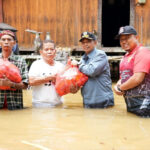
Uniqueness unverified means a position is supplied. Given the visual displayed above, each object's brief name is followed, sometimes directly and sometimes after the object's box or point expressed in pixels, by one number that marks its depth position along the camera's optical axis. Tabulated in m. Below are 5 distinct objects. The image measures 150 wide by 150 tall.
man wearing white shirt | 4.07
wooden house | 9.44
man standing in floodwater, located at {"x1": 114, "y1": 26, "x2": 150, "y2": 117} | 3.56
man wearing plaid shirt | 3.94
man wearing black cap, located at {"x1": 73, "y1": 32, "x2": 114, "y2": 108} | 4.14
